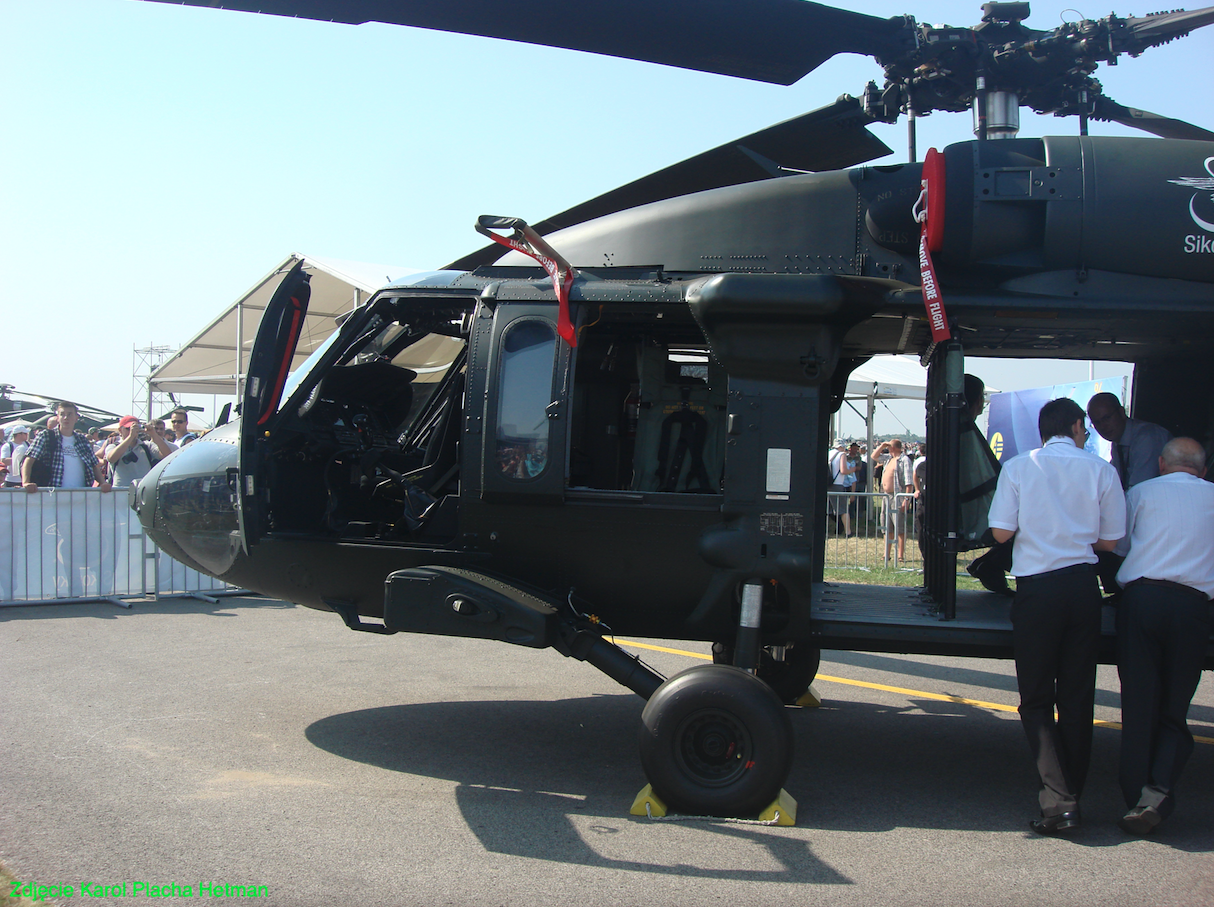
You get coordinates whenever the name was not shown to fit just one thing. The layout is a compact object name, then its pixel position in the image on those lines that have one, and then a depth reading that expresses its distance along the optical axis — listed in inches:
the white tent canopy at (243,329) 623.5
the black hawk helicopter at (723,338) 184.2
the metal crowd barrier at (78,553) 392.2
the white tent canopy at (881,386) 648.4
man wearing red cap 424.2
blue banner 469.7
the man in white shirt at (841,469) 681.0
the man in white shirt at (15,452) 498.2
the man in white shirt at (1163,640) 171.3
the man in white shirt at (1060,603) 170.7
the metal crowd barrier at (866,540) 503.2
